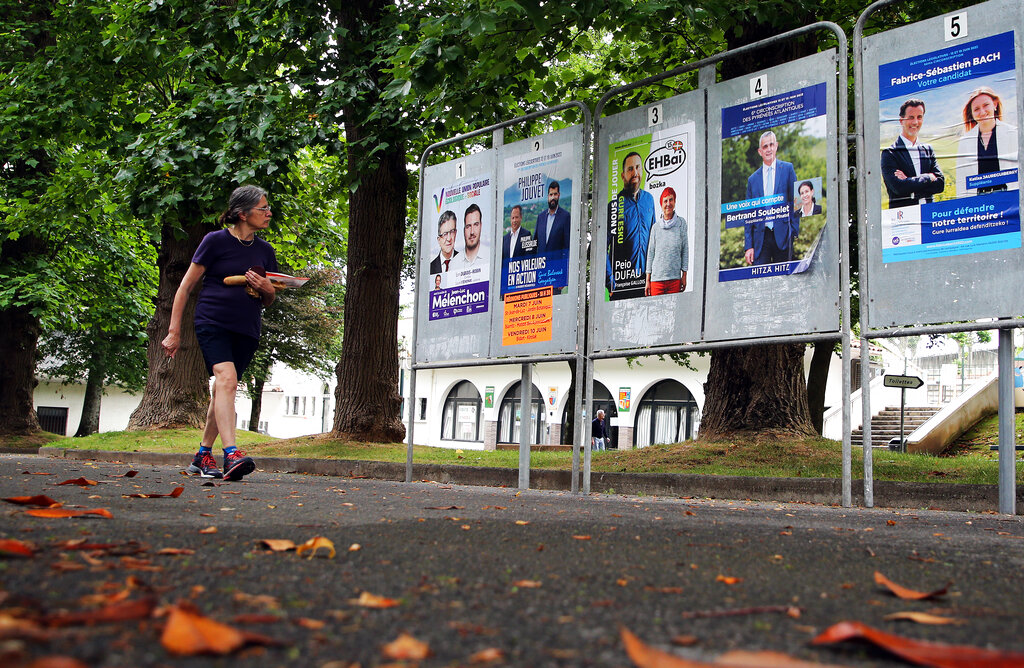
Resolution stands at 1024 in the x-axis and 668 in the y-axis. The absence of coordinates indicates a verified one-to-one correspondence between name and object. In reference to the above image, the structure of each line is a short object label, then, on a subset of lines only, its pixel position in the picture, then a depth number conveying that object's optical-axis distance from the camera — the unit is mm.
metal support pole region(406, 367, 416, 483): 8383
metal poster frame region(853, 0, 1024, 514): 5543
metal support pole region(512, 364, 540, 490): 7480
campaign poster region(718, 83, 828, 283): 6141
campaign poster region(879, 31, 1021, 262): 5500
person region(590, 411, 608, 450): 28606
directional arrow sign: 12195
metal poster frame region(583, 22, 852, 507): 5902
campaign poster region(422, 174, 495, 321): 8164
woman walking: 7008
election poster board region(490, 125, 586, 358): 7438
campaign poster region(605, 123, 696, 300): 6820
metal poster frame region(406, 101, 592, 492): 7289
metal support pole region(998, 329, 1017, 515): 5605
